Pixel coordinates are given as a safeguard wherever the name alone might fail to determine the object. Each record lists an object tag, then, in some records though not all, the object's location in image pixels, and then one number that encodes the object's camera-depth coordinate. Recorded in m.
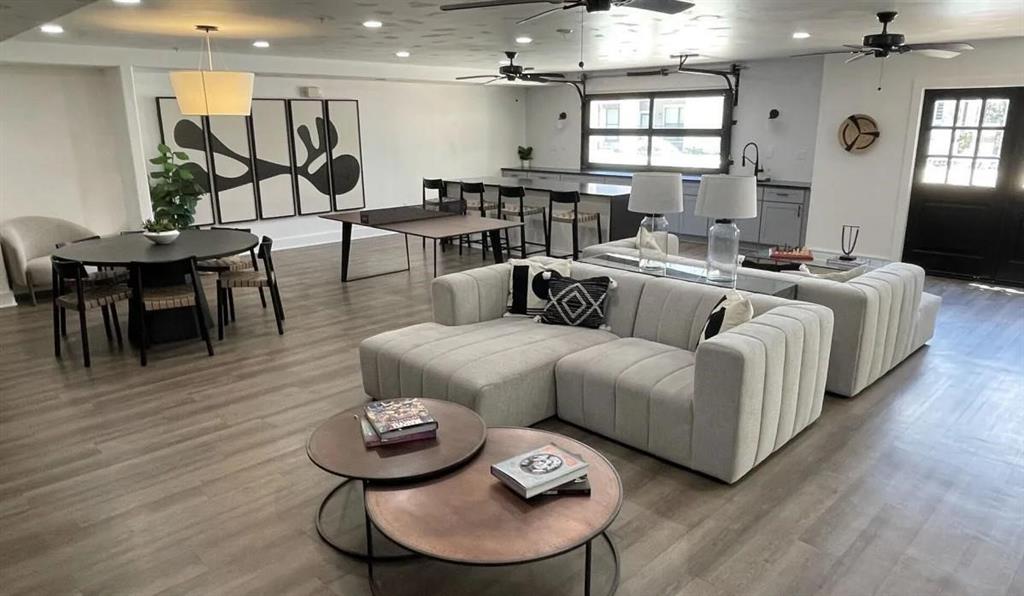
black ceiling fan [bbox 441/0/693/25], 3.23
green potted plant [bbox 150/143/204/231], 6.62
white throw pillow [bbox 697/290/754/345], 3.22
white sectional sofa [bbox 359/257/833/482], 2.82
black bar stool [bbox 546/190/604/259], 6.98
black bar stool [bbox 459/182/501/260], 7.81
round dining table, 4.49
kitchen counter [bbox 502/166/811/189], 8.12
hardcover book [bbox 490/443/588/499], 2.09
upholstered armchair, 5.95
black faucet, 8.56
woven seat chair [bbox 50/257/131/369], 4.41
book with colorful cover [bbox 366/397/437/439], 2.43
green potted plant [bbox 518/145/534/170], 11.23
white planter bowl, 4.96
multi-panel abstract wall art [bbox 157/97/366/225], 7.69
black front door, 6.41
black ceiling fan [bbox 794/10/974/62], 4.55
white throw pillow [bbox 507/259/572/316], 4.09
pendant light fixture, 4.98
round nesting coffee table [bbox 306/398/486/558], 2.24
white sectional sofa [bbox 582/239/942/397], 3.64
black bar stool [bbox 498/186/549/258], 7.47
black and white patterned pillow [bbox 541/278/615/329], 3.89
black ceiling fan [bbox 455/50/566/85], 6.63
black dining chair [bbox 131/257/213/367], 4.47
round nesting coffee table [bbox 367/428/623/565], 1.85
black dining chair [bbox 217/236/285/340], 5.03
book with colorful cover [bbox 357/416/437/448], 2.41
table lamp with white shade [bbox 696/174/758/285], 3.72
